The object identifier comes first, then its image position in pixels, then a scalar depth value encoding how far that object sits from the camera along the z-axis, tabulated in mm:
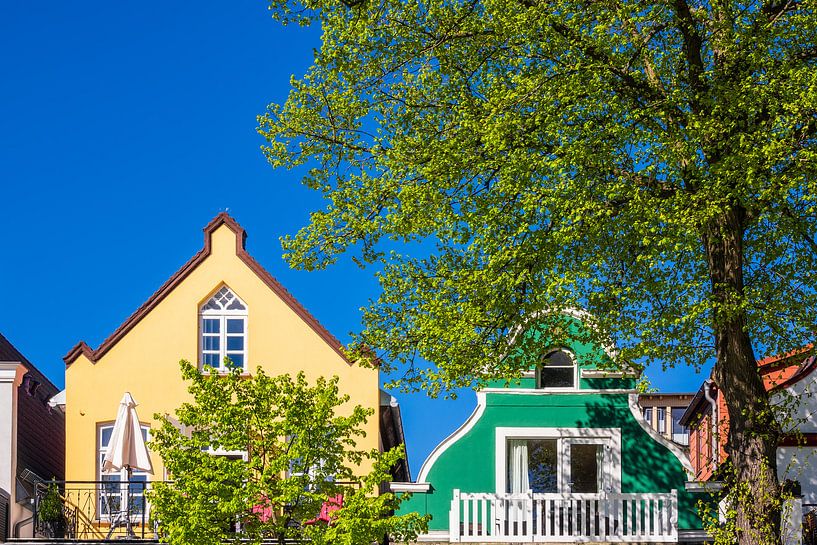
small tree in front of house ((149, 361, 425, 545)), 23531
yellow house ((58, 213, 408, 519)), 29438
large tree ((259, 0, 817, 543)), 21594
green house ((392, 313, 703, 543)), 27062
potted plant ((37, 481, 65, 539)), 27578
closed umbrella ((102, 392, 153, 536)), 26969
